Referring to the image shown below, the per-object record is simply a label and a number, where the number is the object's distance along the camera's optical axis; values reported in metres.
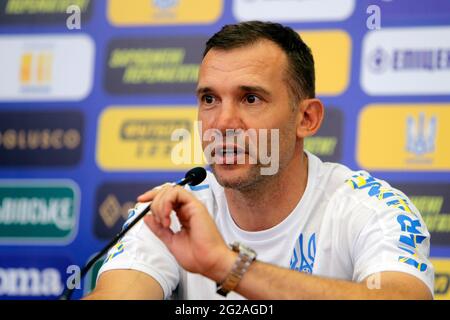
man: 3.27
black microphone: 3.10
